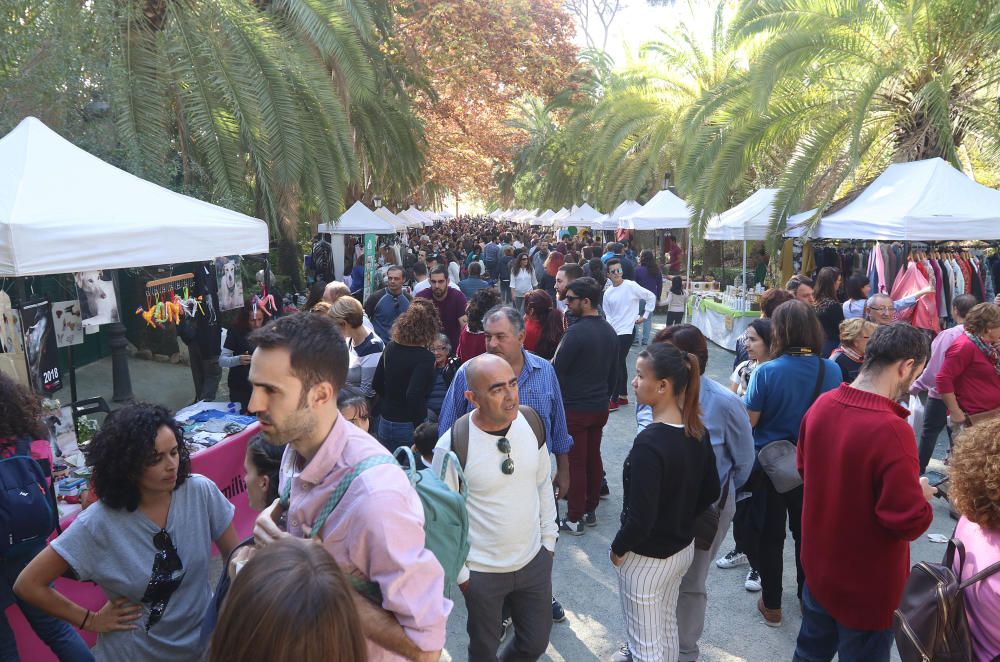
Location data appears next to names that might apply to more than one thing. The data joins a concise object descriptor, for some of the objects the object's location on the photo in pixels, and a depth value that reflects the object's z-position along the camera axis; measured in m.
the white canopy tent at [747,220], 12.61
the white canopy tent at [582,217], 26.76
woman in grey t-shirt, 2.71
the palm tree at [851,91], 11.06
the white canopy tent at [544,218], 39.16
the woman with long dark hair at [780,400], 4.33
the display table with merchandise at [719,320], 12.67
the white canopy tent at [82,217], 4.62
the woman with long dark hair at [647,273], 13.52
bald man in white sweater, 3.17
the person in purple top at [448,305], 8.21
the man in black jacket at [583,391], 5.68
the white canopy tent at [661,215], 16.00
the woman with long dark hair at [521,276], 15.59
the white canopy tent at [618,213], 23.03
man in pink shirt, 1.68
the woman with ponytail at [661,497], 3.18
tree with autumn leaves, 19.02
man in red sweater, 2.89
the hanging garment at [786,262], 13.23
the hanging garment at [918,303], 9.05
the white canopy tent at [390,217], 22.70
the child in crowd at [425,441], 4.21
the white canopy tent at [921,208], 9.17
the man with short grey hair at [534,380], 4.33
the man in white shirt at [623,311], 9.47
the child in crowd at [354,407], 3.71
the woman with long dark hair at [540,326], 6.86
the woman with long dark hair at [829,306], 7.43
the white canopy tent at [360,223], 15.73
